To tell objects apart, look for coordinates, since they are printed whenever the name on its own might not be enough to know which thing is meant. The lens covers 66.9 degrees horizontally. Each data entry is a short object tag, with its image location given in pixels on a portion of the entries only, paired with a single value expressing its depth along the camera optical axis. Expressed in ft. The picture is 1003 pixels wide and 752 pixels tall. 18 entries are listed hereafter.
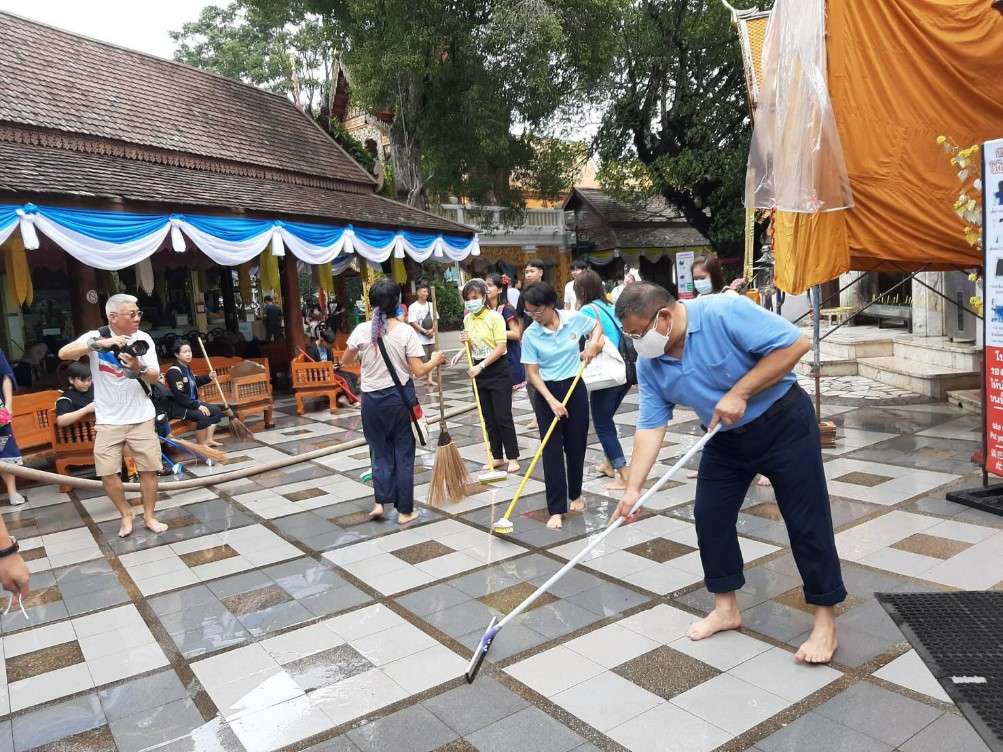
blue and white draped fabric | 25.91
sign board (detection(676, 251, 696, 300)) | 52.81
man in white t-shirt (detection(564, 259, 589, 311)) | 32.07
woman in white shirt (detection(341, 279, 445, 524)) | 17.39
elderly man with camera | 16.94
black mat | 8.89
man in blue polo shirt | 9.78
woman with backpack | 18.70
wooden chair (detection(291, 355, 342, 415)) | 35.09
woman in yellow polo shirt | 21.10
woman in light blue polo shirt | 16.88
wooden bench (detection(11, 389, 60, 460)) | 24.88
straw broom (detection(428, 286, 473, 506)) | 19.19
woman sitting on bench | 27.07
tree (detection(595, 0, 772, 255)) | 64.13
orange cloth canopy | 19.21
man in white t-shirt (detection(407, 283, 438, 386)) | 40.37
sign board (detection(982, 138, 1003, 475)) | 14.85
